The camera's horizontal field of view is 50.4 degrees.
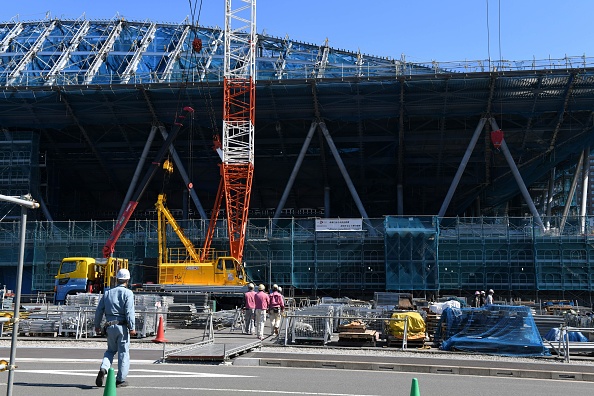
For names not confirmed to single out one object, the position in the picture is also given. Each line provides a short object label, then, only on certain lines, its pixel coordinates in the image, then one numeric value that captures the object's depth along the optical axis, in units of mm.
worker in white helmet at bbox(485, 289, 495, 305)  25588
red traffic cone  18277
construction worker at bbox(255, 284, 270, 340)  20281
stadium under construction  42250
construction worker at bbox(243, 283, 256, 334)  20203
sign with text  43812
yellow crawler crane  35812
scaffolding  41625
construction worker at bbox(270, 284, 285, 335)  20828
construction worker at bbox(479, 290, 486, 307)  30828
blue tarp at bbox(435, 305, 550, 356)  15773
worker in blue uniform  10023
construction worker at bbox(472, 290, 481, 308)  30288
